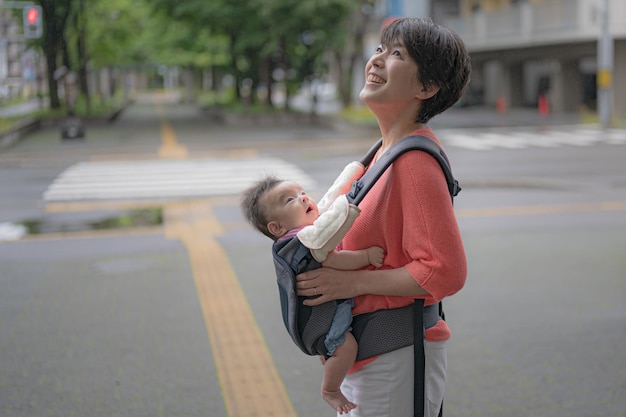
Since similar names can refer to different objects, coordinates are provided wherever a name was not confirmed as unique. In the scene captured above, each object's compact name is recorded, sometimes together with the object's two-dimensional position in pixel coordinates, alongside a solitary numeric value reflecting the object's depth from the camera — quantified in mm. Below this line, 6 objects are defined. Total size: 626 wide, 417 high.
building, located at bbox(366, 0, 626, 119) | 33281
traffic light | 25156
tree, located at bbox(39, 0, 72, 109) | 33438
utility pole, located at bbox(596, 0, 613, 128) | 28470
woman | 2348
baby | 2424
